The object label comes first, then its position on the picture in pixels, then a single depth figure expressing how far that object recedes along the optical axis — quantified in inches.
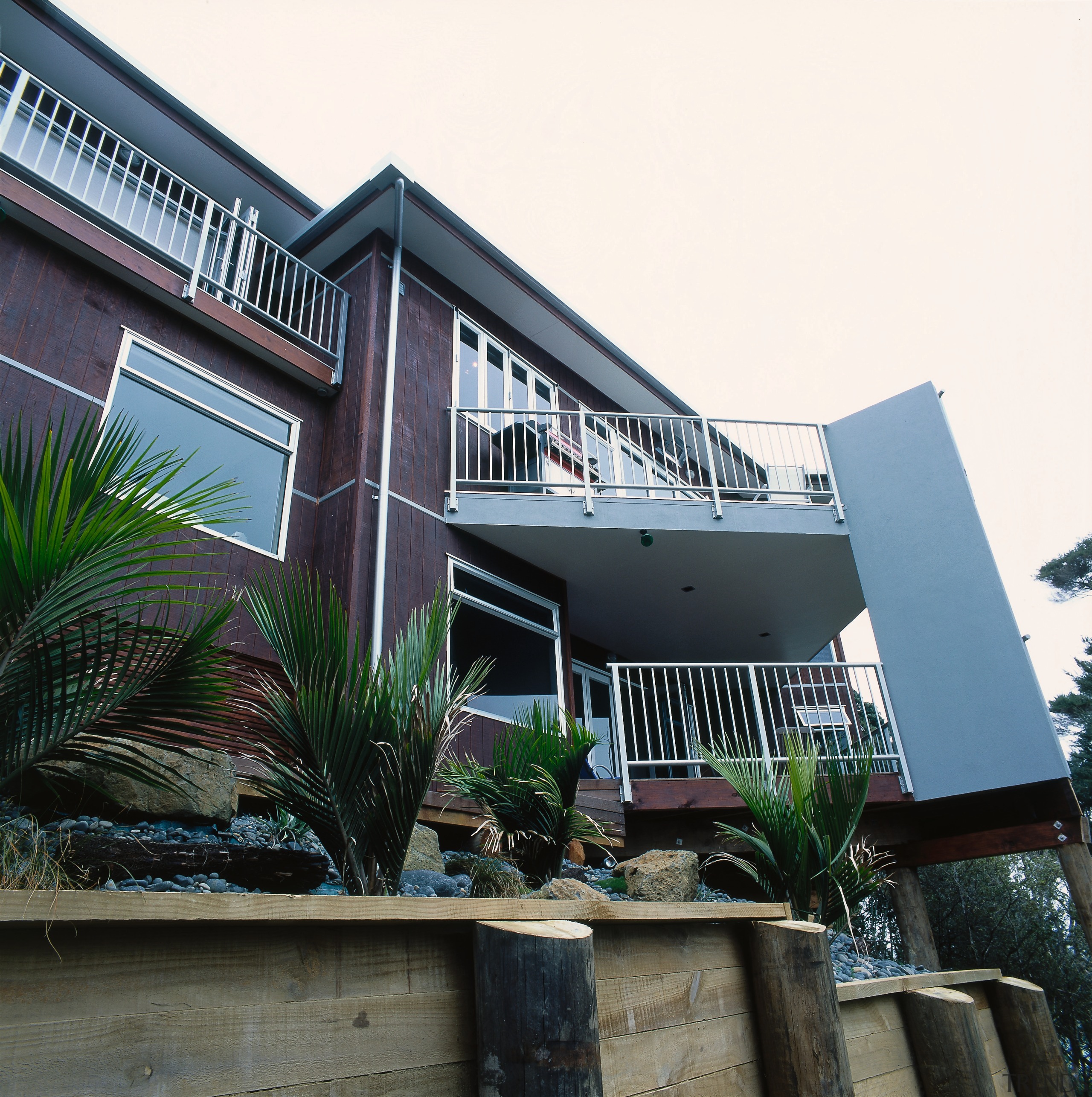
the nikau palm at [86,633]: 86.2
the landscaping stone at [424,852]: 159.6
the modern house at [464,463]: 242.7
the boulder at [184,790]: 131.1
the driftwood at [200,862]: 101.1
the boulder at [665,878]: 179.9
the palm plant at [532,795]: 156.9
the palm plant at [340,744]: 94.7
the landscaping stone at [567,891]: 134.0
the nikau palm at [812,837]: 153.2
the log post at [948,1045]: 112.8
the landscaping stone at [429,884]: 145.6
